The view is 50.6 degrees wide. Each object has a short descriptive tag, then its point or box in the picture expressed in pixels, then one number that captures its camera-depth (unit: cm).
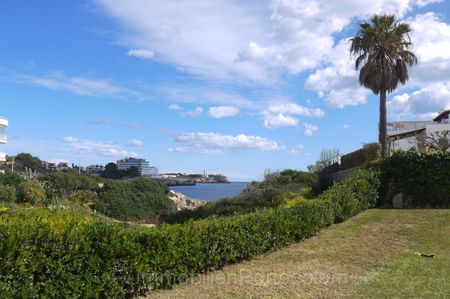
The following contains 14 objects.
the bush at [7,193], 3308
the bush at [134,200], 4328
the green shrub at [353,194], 1548
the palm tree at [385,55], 2833
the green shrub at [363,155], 2555
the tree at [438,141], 2506
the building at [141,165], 13080
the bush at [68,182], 4888
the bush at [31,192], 3696
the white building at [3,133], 5229
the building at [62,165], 11377
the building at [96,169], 11082
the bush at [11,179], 4247
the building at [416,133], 3378
